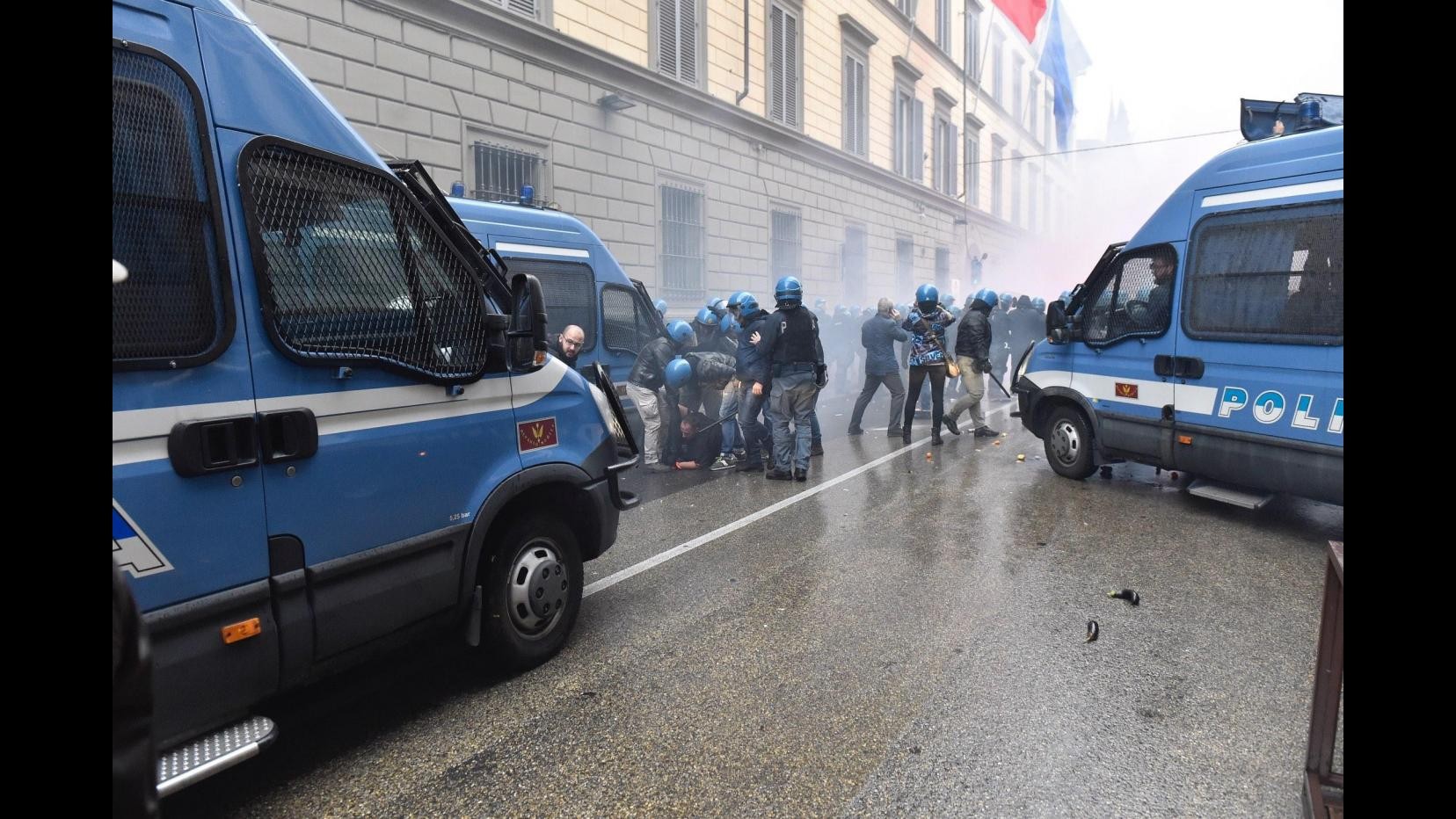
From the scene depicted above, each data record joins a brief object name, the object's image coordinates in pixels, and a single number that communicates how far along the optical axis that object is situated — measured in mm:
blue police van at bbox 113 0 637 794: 2170
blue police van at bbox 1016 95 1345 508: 4988
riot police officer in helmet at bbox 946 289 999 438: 9805
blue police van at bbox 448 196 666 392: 6891
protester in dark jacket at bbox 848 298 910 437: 10141
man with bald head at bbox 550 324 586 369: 7047
